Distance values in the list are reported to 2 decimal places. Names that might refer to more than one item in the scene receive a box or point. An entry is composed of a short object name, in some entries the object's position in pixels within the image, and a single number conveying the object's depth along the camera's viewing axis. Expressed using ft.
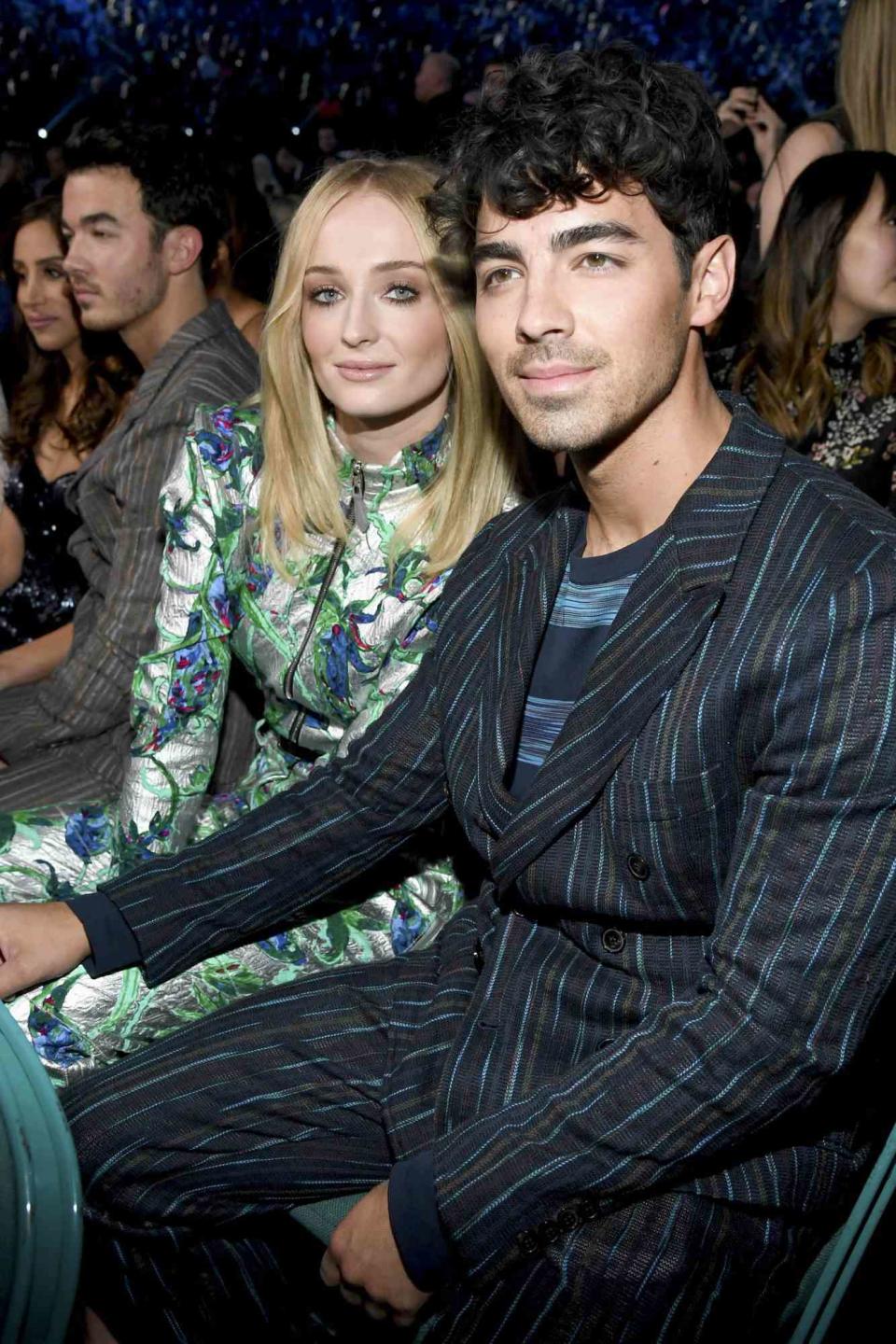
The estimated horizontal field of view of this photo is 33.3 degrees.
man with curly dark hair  4.21
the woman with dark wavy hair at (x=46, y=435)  10.19
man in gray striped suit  8.23
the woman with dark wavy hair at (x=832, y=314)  8.66
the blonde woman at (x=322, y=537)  6.49
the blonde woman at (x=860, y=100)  10.49
